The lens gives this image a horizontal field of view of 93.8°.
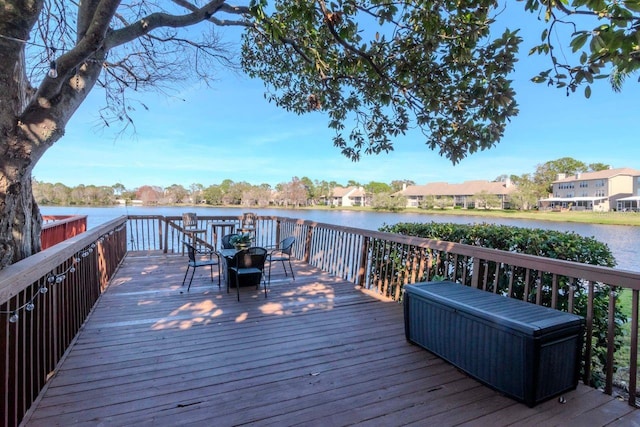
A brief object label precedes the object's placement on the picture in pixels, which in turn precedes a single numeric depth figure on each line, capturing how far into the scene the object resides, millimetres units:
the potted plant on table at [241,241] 4496
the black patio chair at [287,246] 4879
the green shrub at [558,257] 2490
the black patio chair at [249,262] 4145
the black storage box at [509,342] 1807
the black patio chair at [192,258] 4249
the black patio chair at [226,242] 5368
